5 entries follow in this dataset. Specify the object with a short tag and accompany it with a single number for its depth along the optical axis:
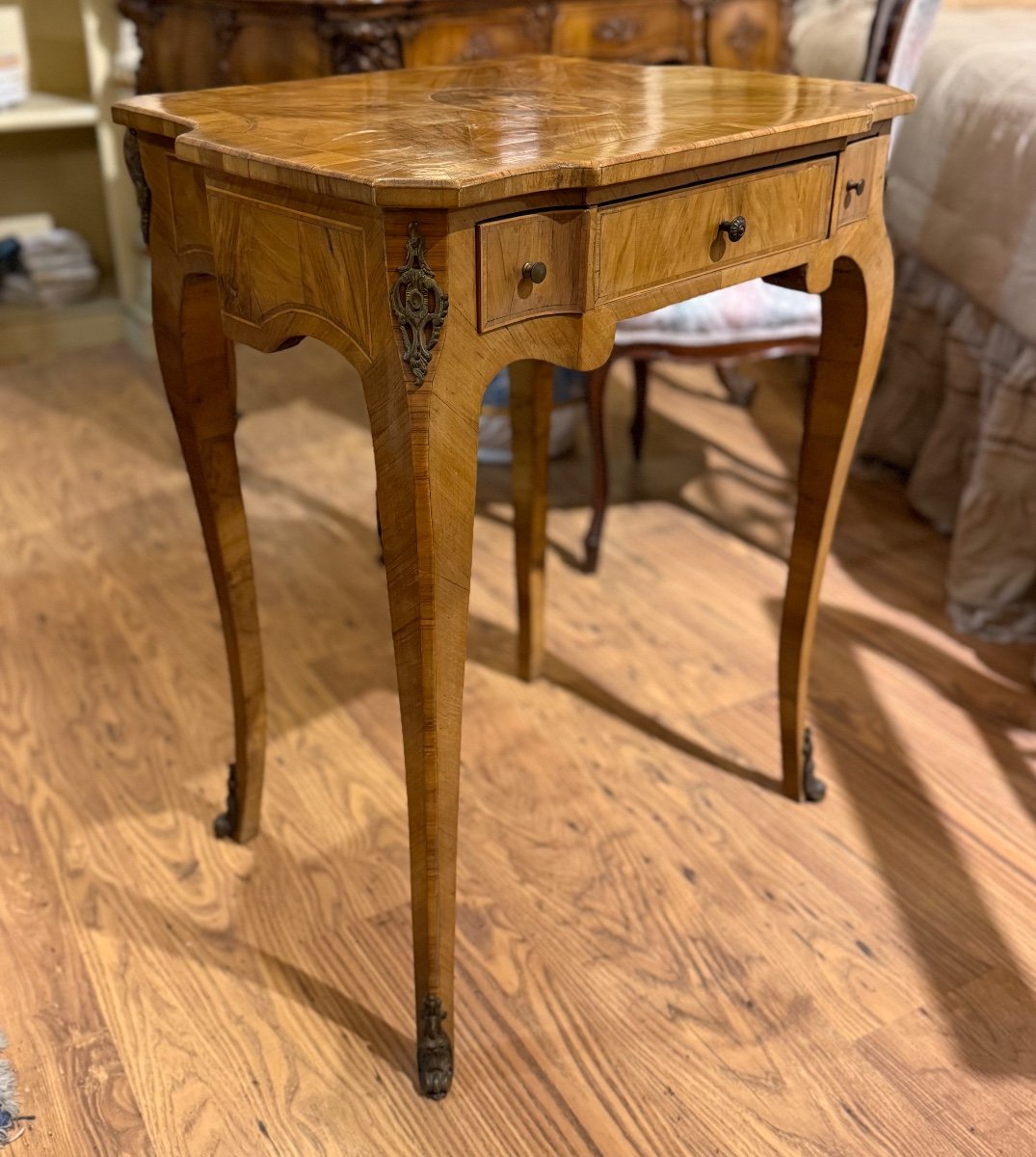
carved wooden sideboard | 1.60
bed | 1.74
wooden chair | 1.75
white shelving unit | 2.72
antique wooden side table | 0.81
